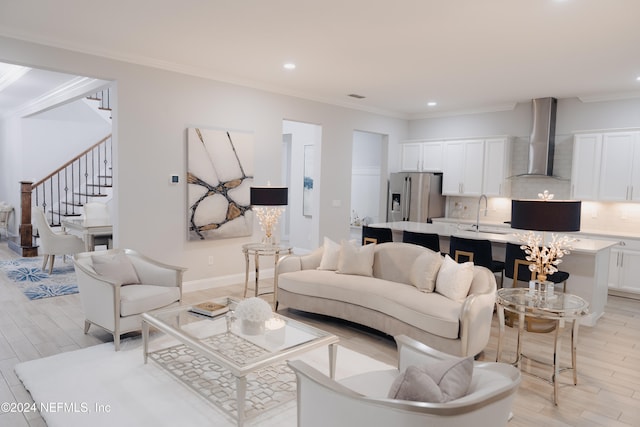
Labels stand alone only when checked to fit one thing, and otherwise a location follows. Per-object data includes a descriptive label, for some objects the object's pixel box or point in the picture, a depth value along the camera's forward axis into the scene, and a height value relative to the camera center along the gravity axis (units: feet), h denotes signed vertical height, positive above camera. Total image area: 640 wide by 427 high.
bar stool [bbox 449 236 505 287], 15.64 -2.22
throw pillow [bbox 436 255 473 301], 12.28 -2.58
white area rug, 8.73 -4.74
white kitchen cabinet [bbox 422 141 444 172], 26.23 +2.22
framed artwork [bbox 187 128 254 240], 17.95 +0.13
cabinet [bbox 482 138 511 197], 23.68 +1.48
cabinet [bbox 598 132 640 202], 19.60 +1.37
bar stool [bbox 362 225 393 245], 17.90 -1.89
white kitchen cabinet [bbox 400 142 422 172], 27.22 +2.19
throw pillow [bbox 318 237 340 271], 15.98 -2.56
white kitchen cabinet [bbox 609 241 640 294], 19.17 -3.26
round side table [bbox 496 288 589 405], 10.01 -2.72
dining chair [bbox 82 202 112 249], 22.52 -1.58
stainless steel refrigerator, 25.66 -0.34
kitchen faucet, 25.27 -0.68
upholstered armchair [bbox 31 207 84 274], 20.74 -2.94
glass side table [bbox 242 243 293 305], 16.85 -2.52
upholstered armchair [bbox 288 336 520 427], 5.20 -2.78
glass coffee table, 8.66 -3.54
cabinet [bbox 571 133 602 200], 20.61 +1.44
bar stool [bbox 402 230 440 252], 17.06 -1.94
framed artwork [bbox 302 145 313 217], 28.45 +0.40
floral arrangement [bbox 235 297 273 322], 10.07 -2.94
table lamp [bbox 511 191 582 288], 10.28 -0.53
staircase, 28.81 -0.22
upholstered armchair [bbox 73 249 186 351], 11.96 -3.15
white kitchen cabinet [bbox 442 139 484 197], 24.61 +1.44
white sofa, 11.27 -3.27
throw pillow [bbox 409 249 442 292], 13.25 -2.50
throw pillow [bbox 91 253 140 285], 12.85 -2.60
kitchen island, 15.06 -2.53
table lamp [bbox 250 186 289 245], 16.72 -0.36
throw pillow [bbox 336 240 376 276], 15.23 -2.53
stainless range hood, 22.18 +3.04
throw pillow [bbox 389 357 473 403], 5.55 -2.57
